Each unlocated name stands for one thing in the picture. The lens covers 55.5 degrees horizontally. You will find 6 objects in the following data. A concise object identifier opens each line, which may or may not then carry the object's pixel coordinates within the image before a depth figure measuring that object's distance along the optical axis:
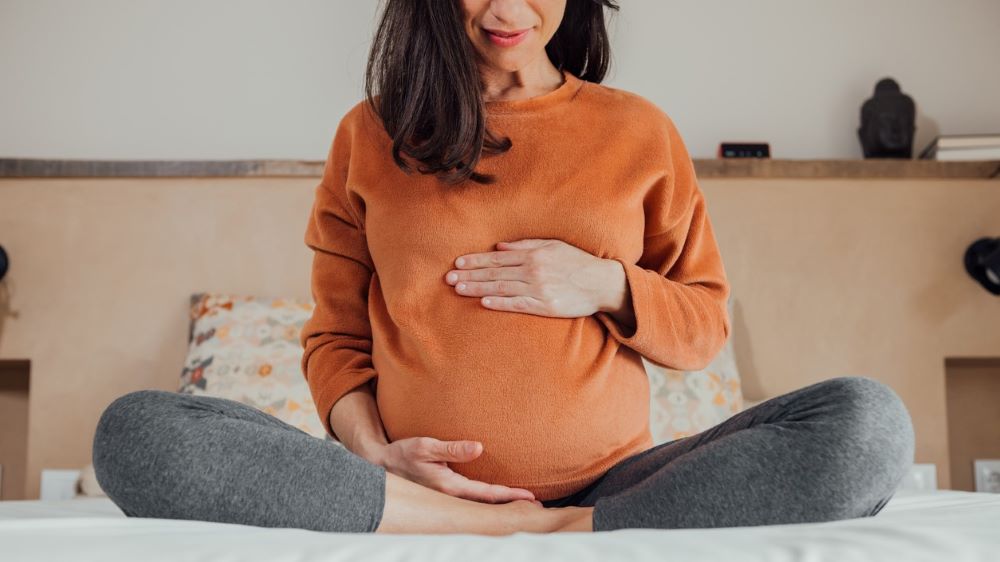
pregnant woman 0.88
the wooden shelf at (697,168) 2.42
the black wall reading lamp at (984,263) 2.35
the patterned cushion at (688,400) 2.02
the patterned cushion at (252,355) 2.02
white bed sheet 0.65
